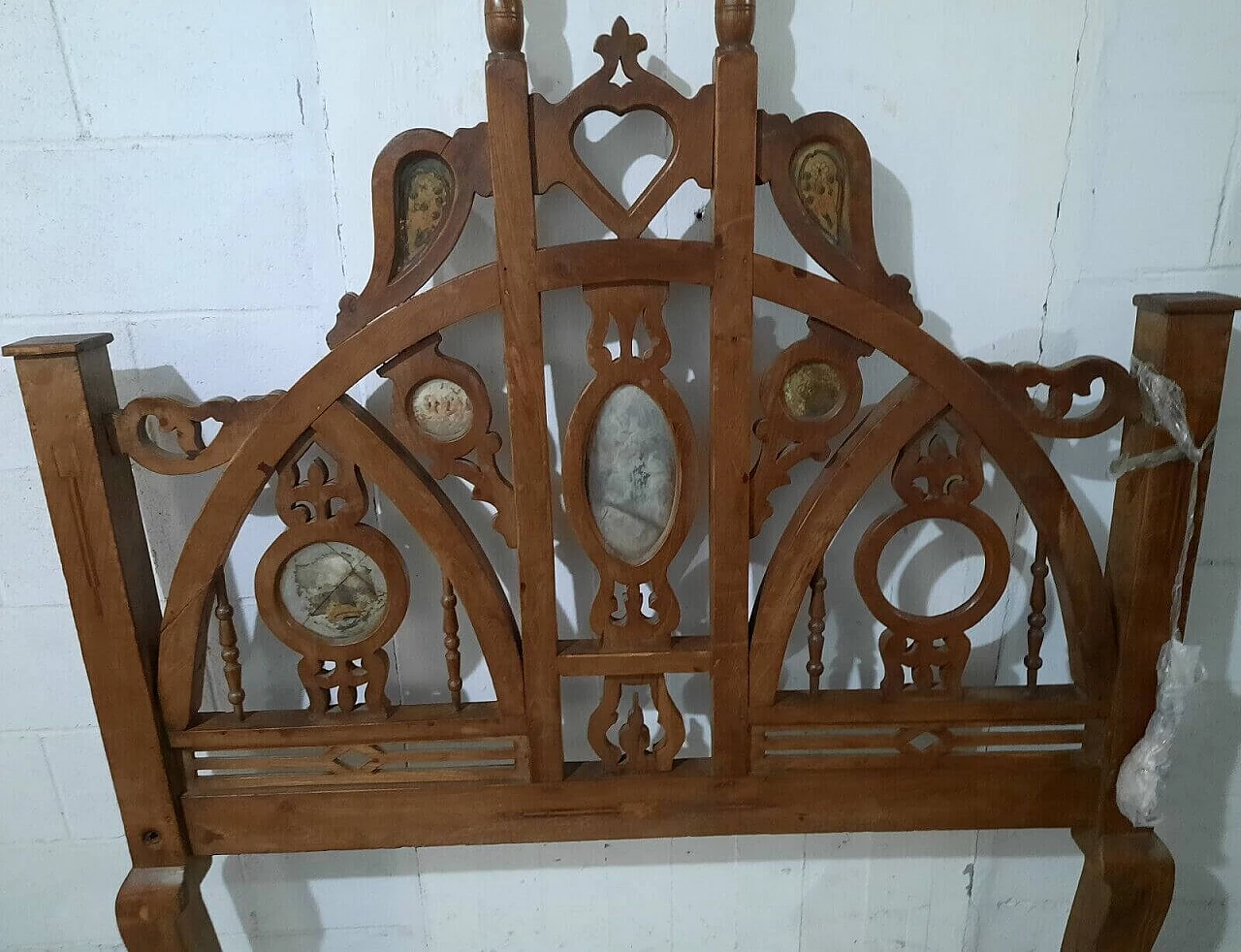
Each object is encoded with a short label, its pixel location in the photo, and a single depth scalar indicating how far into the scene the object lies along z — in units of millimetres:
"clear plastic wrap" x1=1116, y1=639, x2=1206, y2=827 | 802
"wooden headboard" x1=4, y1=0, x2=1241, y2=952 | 719
